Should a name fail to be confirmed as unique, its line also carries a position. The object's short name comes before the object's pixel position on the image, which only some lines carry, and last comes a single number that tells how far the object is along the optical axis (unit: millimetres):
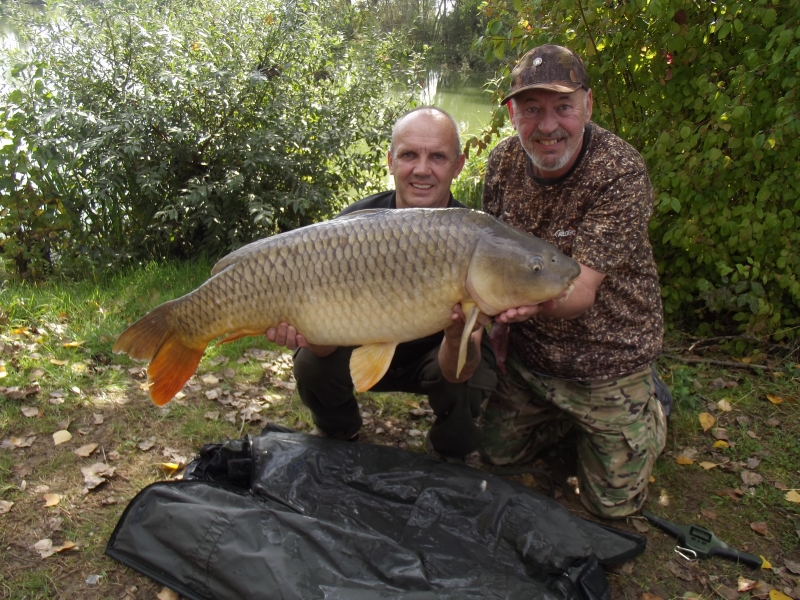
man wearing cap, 1698
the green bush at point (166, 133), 3240
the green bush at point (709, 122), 2430
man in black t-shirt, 1860
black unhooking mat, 1396
